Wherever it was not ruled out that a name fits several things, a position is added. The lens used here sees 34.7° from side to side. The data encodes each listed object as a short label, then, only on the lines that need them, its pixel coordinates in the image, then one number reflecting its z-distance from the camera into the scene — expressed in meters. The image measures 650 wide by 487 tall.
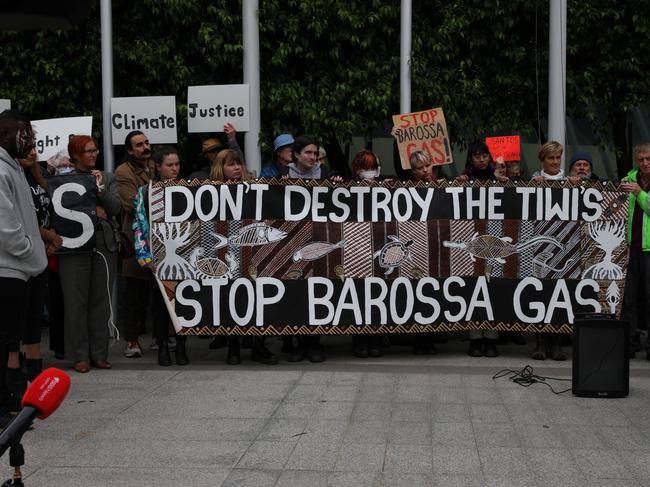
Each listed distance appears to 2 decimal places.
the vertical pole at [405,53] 11.38
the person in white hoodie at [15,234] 5.88
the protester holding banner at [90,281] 8.57
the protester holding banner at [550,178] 9.17
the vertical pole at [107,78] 10.99
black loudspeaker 7.36
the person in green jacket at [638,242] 9.18
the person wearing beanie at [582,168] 9.63
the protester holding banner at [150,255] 8.81
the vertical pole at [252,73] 11.29
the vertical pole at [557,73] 11.37
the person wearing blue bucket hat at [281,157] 9.62
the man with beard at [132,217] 9.30
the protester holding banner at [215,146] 9.80
